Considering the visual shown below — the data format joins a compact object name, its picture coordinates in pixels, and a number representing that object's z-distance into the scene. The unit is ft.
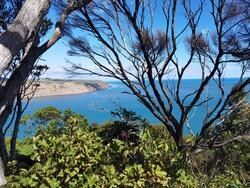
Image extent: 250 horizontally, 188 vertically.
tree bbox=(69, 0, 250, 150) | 11.28
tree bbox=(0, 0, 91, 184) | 7.04
